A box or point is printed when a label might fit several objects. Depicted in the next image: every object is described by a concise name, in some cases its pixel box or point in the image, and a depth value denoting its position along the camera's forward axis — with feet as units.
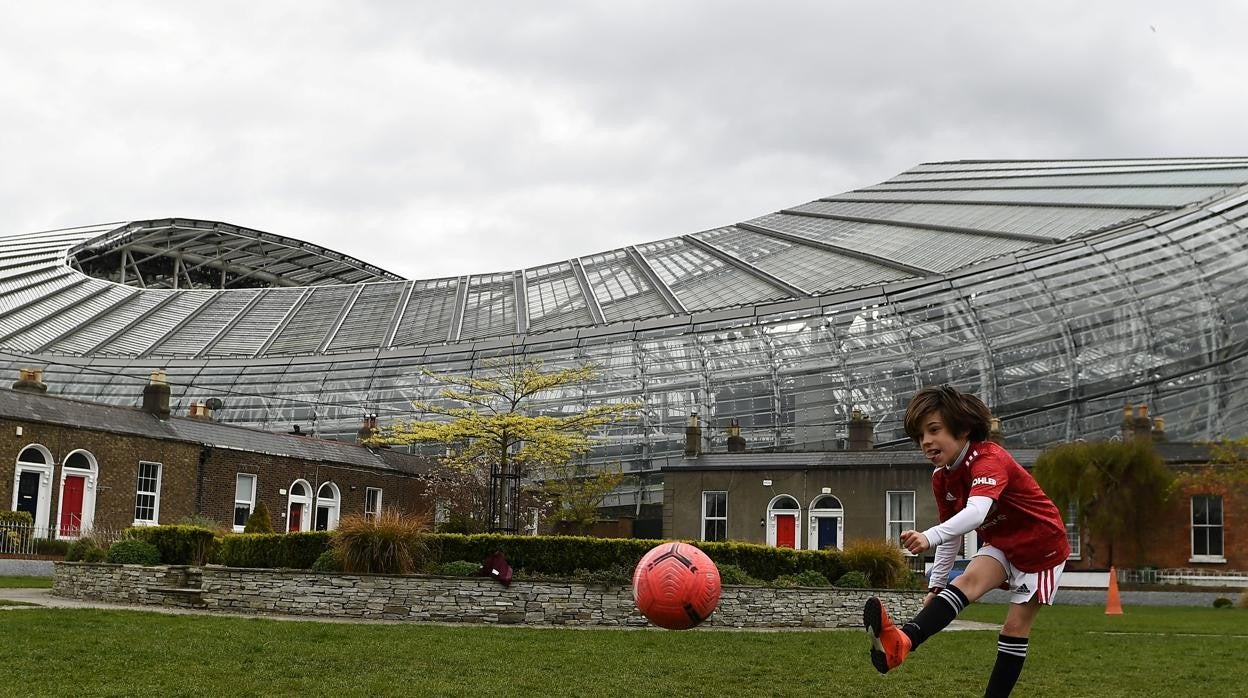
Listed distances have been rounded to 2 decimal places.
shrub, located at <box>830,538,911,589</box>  77.05
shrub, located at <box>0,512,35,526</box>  94.48
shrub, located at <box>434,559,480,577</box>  64.54
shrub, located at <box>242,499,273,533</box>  87.71
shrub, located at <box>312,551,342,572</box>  64.49
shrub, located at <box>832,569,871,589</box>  73.35
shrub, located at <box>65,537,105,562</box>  75.66
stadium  138.41
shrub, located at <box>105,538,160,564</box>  71.36
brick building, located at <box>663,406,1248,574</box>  113.19
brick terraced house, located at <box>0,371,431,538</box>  102.53
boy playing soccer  24.47
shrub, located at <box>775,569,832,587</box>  71.15
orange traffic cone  86.38
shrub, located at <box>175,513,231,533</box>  78.52
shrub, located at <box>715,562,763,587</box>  67.46
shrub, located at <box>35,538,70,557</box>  98.89
